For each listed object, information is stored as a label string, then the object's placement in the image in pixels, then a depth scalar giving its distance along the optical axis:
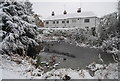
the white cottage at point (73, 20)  16.81
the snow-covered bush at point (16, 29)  3.87
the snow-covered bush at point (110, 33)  6.93
